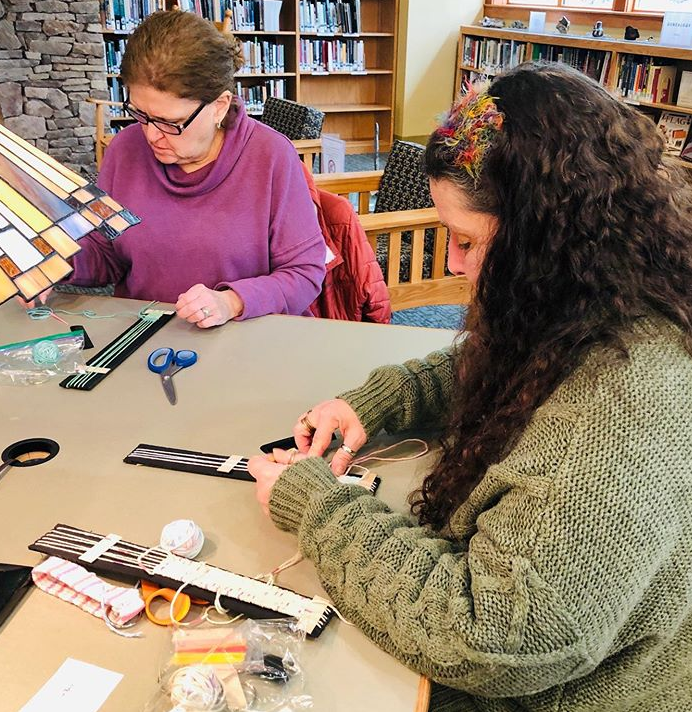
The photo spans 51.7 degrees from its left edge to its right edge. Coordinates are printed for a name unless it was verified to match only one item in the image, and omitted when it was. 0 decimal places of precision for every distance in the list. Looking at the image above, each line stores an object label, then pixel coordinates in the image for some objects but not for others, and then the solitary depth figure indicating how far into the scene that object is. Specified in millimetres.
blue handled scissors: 1287
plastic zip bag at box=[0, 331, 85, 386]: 1291
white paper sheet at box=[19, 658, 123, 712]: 697
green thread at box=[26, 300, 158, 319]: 1532
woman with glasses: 1506
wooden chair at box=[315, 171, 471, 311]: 2469
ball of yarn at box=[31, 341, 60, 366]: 1314
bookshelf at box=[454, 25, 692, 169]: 4453
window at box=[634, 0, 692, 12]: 4841
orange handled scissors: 795
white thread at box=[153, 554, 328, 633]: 795
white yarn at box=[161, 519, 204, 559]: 865
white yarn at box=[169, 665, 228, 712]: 686
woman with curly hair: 691
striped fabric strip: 794
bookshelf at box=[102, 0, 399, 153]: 5629
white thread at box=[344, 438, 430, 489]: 1065
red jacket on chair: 1894
